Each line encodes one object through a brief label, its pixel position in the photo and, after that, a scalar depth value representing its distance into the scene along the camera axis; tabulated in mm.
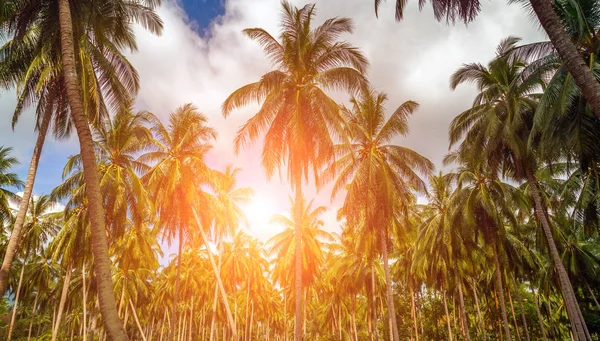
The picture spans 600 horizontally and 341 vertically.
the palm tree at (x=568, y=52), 6777
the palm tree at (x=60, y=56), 10273
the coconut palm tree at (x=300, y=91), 14055
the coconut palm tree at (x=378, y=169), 17625
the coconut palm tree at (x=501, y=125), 15047
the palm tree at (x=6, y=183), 24531
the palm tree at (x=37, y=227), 27984
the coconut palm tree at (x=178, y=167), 19891
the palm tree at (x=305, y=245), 28047
